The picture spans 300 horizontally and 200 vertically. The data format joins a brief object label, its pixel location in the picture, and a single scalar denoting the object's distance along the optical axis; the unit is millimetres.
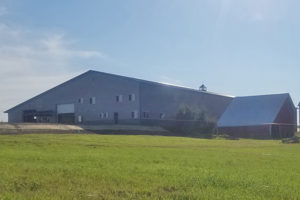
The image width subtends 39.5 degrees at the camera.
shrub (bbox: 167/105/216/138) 63606
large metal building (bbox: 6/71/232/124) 62281
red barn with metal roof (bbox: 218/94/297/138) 64688
